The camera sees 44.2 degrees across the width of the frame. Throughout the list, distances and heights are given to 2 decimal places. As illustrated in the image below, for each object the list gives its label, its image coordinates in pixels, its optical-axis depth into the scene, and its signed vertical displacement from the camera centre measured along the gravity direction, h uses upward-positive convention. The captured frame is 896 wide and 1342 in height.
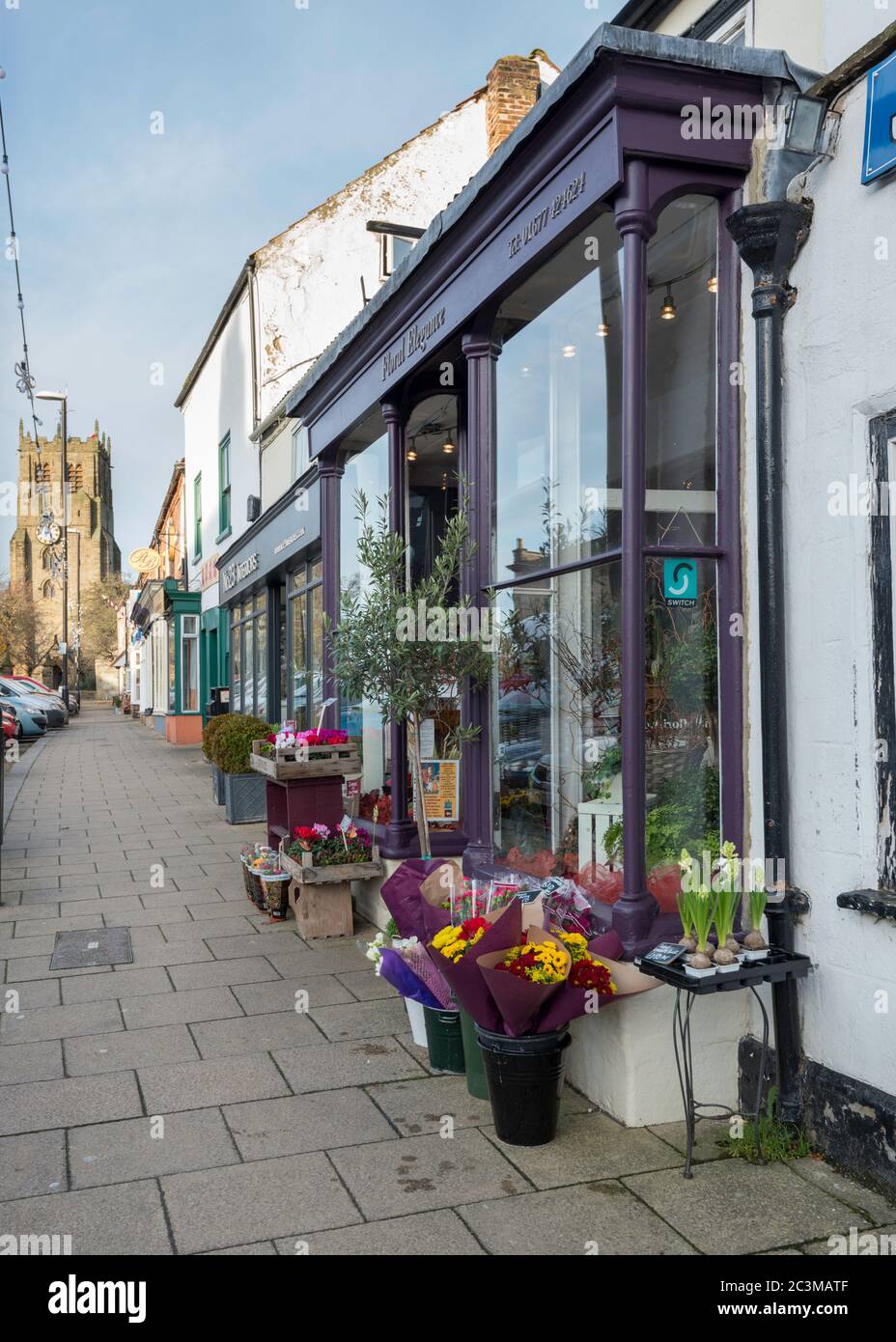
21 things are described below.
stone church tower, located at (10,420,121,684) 89.12 +15.47
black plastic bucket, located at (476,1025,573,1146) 3.96 -1.42
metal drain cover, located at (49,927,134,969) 6.71 -1.58
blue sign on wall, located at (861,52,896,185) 3.70 +1.92
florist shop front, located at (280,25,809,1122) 4.29 +1.04
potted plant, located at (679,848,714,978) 3.81 -0.82
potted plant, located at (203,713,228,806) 12.59 -0.38
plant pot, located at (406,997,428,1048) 5.03 -1.49
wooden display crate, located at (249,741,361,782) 7.84 -0.48
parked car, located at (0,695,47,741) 26.88 -0.48
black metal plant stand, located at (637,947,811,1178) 3.75 -1.00
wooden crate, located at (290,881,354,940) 7.21 -1.41
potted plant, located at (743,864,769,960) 4.02 -0.88
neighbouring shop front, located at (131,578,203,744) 26.33 +0.95
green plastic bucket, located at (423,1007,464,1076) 4.79 -1.51
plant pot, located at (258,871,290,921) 7.72 -1.39
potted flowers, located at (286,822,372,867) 7.17 -0.97
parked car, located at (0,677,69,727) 29.95 -0.05
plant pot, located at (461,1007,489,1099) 4.48 -1.50
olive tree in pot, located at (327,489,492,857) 5.96 +0.30
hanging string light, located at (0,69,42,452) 23.13 +7.69
